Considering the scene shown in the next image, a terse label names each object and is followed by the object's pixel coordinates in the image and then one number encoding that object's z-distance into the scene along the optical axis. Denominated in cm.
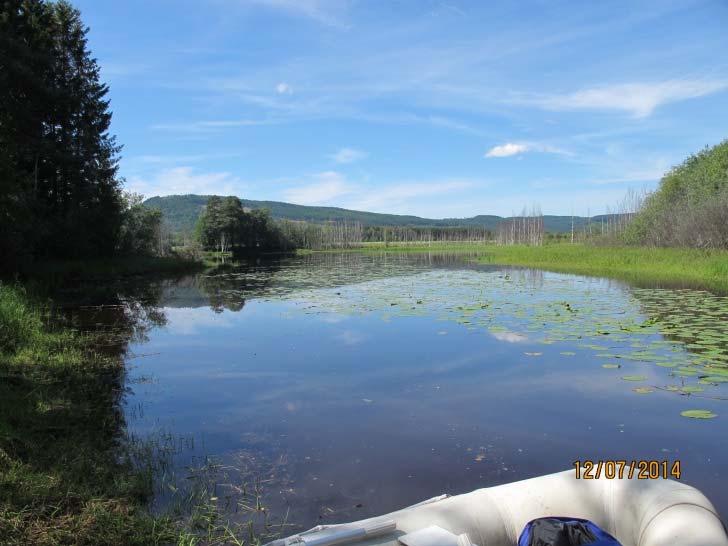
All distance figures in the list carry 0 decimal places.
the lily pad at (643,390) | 624
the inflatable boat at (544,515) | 230
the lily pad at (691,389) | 627
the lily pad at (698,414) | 533
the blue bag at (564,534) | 239
